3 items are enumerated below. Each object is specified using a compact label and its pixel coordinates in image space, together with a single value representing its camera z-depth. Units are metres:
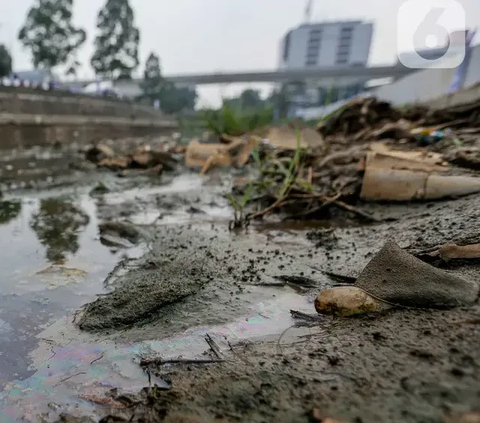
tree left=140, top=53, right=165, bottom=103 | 38.06
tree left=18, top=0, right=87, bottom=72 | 25.02
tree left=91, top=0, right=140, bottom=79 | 32.34
